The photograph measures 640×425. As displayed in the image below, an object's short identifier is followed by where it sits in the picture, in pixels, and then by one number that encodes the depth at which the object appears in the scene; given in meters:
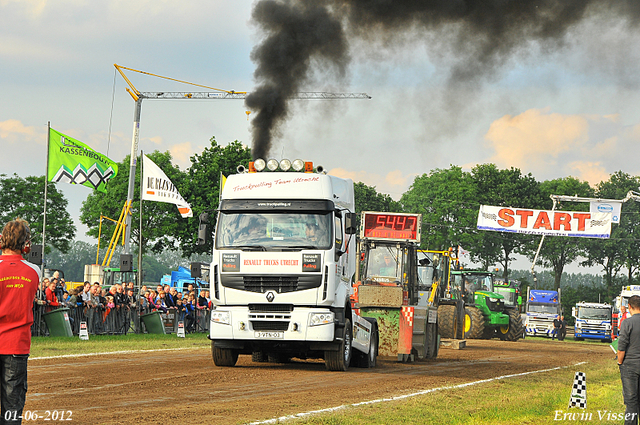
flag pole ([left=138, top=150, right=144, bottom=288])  35.56
